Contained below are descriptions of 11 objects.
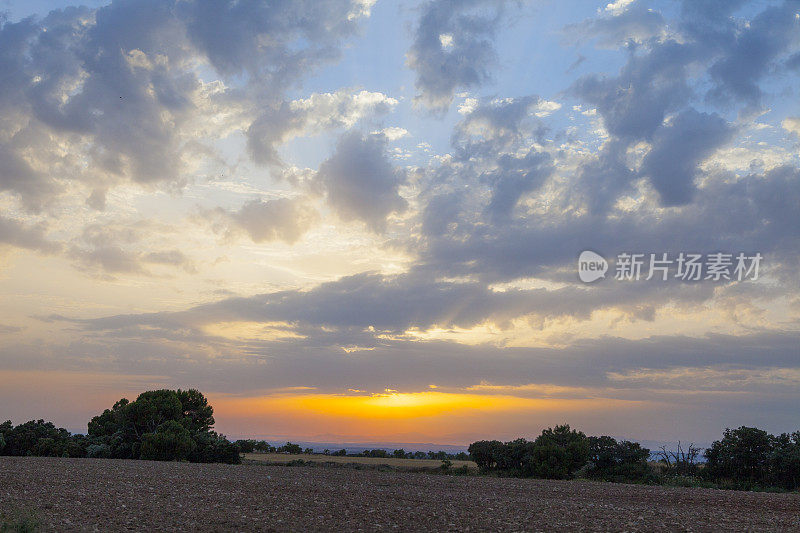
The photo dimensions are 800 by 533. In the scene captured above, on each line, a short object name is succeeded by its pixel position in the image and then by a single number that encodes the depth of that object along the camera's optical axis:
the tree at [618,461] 37.03
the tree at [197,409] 51.06
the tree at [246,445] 49.40
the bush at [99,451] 45.22
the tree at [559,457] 38.59
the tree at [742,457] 34.78
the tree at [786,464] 32.50
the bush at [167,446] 44.06
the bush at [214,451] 45.81
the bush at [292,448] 65.38
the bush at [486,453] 43.62
